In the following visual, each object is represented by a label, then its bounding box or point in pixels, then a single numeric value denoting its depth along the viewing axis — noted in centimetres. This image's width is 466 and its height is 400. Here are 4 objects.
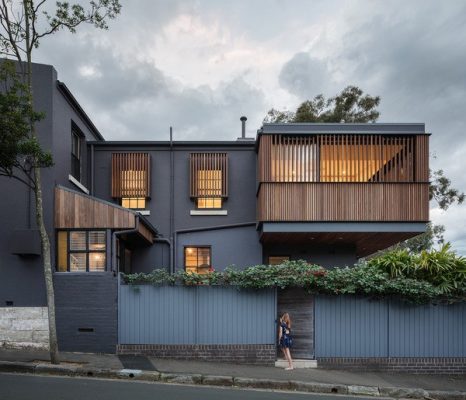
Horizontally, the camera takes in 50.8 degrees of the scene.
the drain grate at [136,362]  1219
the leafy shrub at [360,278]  1368
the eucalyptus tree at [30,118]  1201
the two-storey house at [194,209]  1411
